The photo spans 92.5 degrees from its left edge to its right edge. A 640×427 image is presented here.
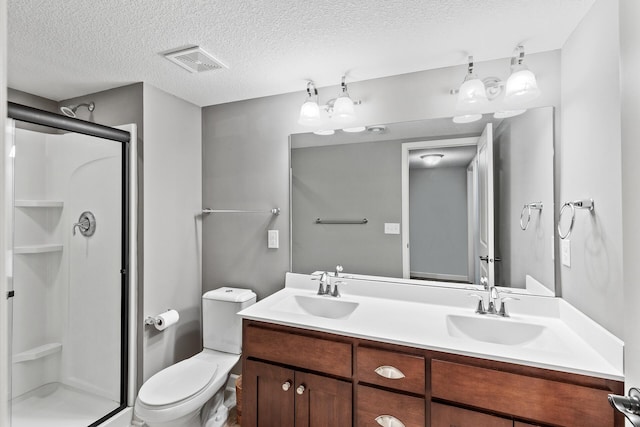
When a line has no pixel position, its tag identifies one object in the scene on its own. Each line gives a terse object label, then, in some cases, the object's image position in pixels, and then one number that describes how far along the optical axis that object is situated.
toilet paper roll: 2.07
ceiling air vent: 1.69
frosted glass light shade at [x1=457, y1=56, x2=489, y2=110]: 1.68
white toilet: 1.65
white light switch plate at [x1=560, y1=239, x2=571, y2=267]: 1.49
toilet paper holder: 2.07
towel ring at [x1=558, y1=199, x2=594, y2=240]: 1.29
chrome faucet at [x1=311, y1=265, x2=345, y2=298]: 2.00
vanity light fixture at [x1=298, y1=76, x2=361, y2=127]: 1.97
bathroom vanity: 1.11
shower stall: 2.07
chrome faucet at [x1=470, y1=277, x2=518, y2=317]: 1.58
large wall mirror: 1.66
